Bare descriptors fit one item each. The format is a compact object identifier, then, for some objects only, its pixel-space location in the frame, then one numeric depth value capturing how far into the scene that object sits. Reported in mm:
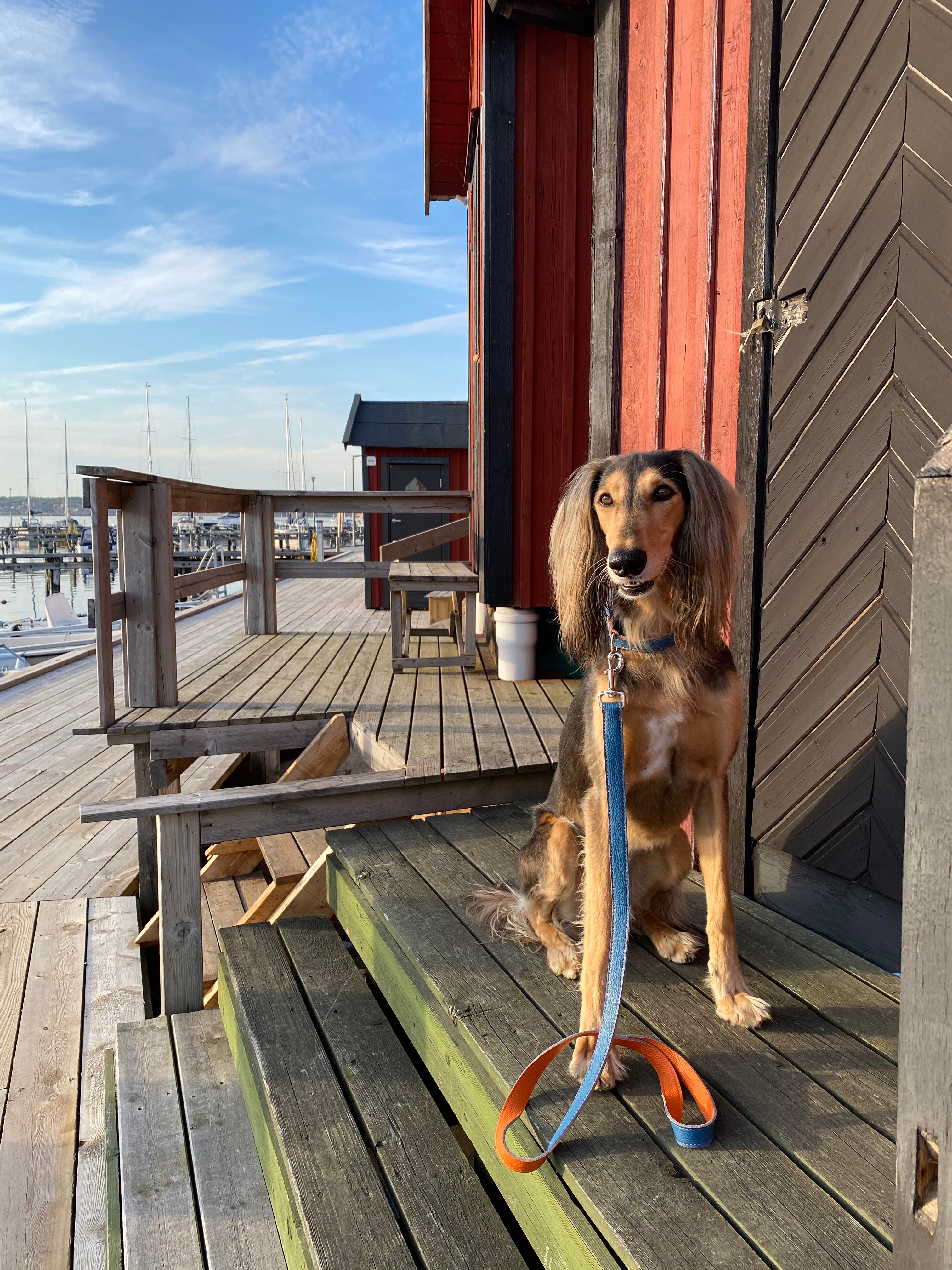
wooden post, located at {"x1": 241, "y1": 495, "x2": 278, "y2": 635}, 6344
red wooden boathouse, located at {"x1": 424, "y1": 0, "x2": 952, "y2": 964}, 1896
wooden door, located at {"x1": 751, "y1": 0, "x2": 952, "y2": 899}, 1835
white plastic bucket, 5027
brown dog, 1693
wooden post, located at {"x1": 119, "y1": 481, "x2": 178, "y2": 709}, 4020
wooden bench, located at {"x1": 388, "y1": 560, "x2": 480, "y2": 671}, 5082
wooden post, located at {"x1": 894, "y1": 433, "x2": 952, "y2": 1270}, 743
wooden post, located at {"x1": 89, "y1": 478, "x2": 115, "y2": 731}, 3648
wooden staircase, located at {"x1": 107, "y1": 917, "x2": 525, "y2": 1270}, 1563
